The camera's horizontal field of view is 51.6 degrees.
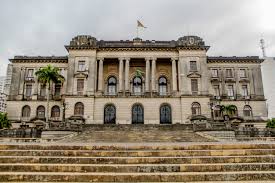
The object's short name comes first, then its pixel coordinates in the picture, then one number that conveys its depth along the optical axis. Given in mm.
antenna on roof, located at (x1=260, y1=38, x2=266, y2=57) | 81000
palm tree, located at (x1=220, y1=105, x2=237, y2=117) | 44562
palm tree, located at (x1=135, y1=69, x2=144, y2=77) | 45281
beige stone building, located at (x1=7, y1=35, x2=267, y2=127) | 41781
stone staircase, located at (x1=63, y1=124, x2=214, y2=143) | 25281
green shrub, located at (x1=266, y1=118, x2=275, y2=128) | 41219
